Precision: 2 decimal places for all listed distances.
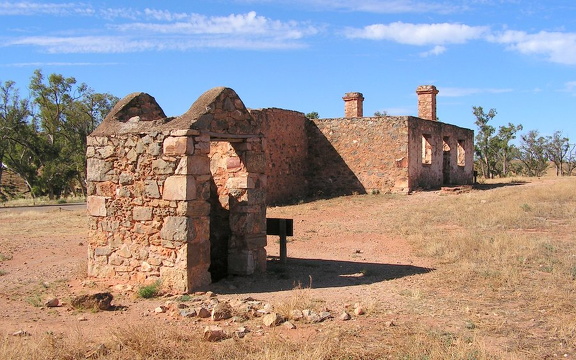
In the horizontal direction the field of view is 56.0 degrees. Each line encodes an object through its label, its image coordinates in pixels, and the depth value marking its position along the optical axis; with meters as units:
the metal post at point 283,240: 10.15
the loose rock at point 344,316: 6.42
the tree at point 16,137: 32.31
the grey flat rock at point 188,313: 6.59
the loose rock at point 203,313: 6.57
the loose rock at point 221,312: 6.46
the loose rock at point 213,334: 5.62
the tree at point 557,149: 45.56
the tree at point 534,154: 46.53
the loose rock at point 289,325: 6.12
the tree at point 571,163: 45.88
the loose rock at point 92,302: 7.09
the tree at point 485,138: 41.53
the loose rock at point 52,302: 7.29
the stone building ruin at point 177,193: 7.99
